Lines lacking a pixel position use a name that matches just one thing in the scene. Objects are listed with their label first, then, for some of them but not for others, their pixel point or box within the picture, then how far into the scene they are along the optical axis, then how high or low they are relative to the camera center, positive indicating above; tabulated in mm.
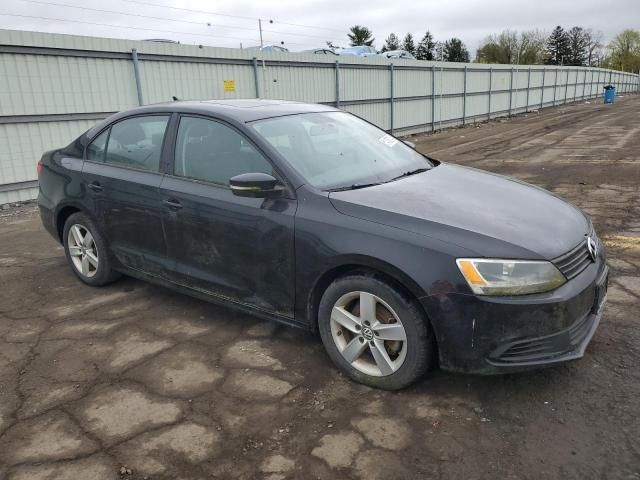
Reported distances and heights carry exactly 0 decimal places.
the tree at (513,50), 70750 +1752
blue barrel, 38344 -2415
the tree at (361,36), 78812 +4839
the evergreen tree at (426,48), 81875 +3016
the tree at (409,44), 89169 +3885
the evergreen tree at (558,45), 94694 +2760
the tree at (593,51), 92375 +1323
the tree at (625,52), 83312 +1021
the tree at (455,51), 74438 +2016
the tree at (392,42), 89188 +4329
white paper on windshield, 4158 -544
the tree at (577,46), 93375 +2400
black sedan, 2664 -921
